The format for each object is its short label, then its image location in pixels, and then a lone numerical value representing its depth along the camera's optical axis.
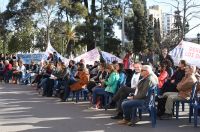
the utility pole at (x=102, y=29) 25.12
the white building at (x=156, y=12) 82.69
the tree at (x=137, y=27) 33.16
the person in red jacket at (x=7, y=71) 19.37
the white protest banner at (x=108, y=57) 16.56
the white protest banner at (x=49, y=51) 18.80
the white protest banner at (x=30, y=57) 21.15
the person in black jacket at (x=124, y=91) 8.65
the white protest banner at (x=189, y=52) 11.25
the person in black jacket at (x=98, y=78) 11.19
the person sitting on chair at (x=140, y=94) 7.79
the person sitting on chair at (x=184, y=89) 8.20
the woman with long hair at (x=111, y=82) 9.74
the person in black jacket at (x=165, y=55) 11.51
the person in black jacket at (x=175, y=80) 9.16
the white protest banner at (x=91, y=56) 17.11
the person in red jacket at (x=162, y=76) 9.50
